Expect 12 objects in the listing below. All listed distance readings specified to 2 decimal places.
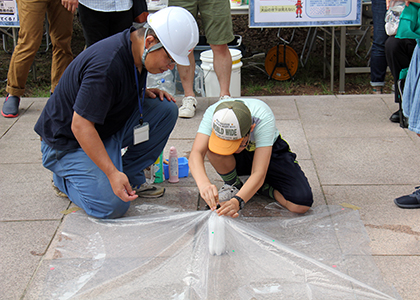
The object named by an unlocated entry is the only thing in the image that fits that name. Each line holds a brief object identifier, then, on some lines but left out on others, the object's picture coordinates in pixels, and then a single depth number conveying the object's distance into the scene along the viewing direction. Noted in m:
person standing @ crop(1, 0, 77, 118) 3.97
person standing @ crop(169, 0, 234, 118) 4.18
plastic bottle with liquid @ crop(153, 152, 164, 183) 3.07
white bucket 4.73
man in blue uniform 2.29
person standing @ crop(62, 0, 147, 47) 3.84
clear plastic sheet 2.00
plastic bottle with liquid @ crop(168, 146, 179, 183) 3.03
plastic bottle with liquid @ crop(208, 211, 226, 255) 2.22
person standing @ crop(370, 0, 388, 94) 4.38
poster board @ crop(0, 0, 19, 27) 4.79
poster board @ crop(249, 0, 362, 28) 4.69
